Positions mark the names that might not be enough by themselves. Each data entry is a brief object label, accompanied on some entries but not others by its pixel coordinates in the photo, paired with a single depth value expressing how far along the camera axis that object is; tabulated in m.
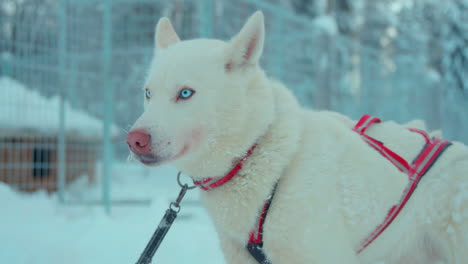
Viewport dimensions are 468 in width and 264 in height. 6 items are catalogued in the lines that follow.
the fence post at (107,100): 5.25
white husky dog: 1.54
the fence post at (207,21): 5.08
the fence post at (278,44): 6.07
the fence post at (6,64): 5.30
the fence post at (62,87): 5.58
